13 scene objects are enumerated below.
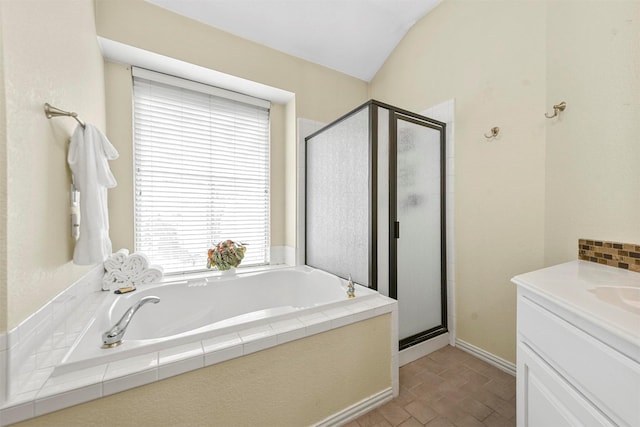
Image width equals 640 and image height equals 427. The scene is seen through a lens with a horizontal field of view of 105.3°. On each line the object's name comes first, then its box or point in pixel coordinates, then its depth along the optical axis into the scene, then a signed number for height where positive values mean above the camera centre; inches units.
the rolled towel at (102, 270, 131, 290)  67.1 -18.2
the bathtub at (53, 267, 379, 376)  40.0 -23.1
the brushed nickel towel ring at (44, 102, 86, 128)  41.8 +18.1
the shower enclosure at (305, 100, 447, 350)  69.3 +1.8
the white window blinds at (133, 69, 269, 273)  83.8 +16.5
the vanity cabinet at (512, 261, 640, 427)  22.8 -15.2
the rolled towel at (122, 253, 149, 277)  70.4 -14.4
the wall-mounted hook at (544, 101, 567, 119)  58.0 +25.4
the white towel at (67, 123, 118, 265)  48.3 +4.2
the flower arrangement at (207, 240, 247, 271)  85.1 -14.5
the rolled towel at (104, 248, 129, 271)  68.4 -13.1
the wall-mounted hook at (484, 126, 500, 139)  70.8 +23.8
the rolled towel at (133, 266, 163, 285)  71.7 -18.4
